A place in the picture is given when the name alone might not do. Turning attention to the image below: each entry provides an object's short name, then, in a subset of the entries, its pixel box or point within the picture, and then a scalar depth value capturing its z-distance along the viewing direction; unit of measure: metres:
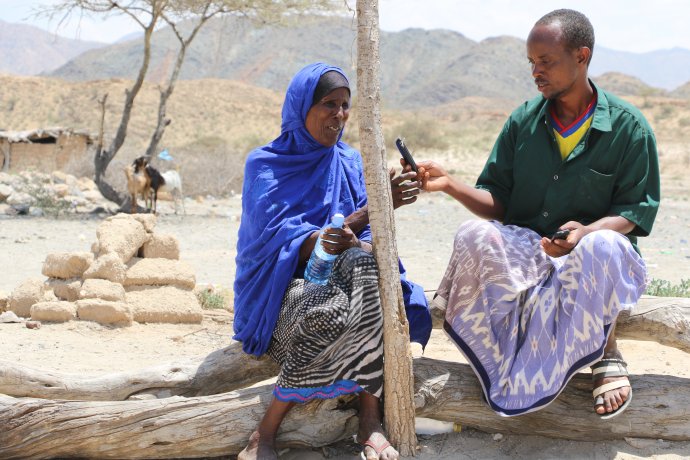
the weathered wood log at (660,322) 3.39
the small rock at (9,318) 5.59
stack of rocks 5.63
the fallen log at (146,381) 3.62
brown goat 12.24
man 3.04
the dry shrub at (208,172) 16.94
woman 3.07
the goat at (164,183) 12.59
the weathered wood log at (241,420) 3.25
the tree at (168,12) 13.41
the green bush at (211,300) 6.28
